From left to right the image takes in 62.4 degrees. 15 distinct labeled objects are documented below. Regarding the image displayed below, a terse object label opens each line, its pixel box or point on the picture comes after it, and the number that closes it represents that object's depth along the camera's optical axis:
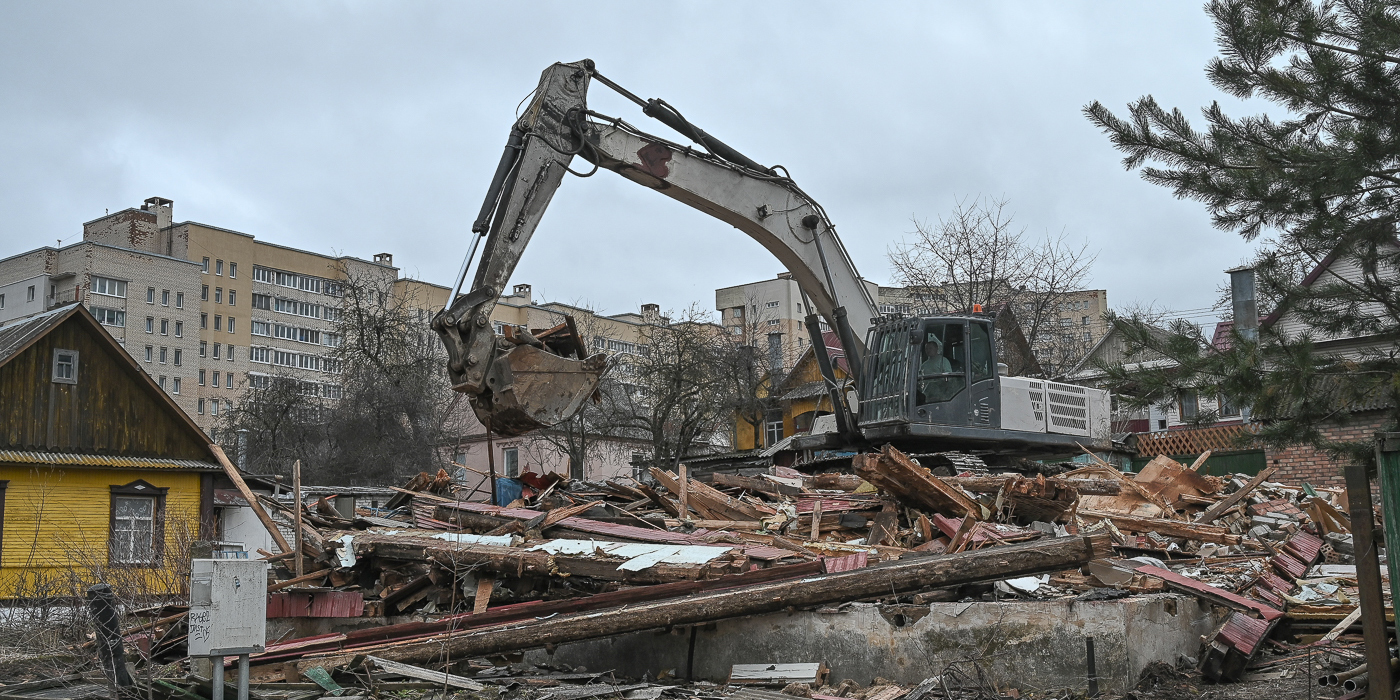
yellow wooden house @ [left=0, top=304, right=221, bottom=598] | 22.06
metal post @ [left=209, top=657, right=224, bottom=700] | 6.98
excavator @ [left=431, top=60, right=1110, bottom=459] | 11.29
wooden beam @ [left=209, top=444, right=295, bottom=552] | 11.60
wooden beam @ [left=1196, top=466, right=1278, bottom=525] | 12.66
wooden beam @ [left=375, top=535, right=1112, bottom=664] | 8.20
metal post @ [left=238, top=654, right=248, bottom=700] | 7.13
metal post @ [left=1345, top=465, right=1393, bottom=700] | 6.24
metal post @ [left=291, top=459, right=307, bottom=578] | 10.39
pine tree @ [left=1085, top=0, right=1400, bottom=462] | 7.08
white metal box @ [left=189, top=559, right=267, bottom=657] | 7.08
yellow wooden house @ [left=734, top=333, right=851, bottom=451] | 43.28
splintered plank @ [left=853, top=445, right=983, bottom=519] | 10.68
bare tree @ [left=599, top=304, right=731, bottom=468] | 33.59
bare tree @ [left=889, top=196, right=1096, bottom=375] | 31.83
